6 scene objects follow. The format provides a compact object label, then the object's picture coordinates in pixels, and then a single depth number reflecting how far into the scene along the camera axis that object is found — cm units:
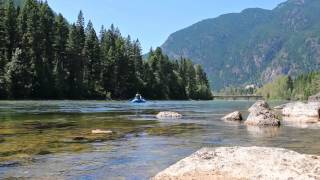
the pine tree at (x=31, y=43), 12038
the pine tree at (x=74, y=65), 13699
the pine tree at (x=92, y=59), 15625
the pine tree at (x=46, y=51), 12244
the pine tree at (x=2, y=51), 11025
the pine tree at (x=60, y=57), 12849
